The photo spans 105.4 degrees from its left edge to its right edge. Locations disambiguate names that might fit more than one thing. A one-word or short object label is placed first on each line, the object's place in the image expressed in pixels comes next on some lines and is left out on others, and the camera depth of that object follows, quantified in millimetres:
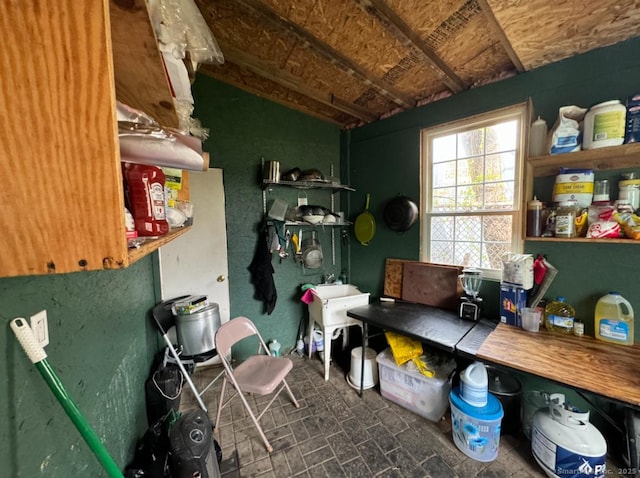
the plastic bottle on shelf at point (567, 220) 1499
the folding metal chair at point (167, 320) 1768
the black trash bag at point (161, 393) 1632
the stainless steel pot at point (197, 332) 1913
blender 1840
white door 2197
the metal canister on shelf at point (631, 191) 1373
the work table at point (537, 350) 1125
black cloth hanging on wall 2400
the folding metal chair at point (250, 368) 1567
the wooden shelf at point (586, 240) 1338
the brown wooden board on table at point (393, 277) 2447
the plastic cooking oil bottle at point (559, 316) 1546
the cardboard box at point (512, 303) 1684
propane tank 1223
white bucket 2105
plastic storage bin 1748
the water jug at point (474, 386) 1493
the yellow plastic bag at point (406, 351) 1795
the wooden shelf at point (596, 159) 1339
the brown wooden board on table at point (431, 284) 2094
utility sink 2213
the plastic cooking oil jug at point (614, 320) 1408
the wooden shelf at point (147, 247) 497
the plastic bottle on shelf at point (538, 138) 1612
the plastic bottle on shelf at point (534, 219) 1620
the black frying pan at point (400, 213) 2318
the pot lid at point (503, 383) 1610
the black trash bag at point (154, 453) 1147
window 1850
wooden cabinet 355
